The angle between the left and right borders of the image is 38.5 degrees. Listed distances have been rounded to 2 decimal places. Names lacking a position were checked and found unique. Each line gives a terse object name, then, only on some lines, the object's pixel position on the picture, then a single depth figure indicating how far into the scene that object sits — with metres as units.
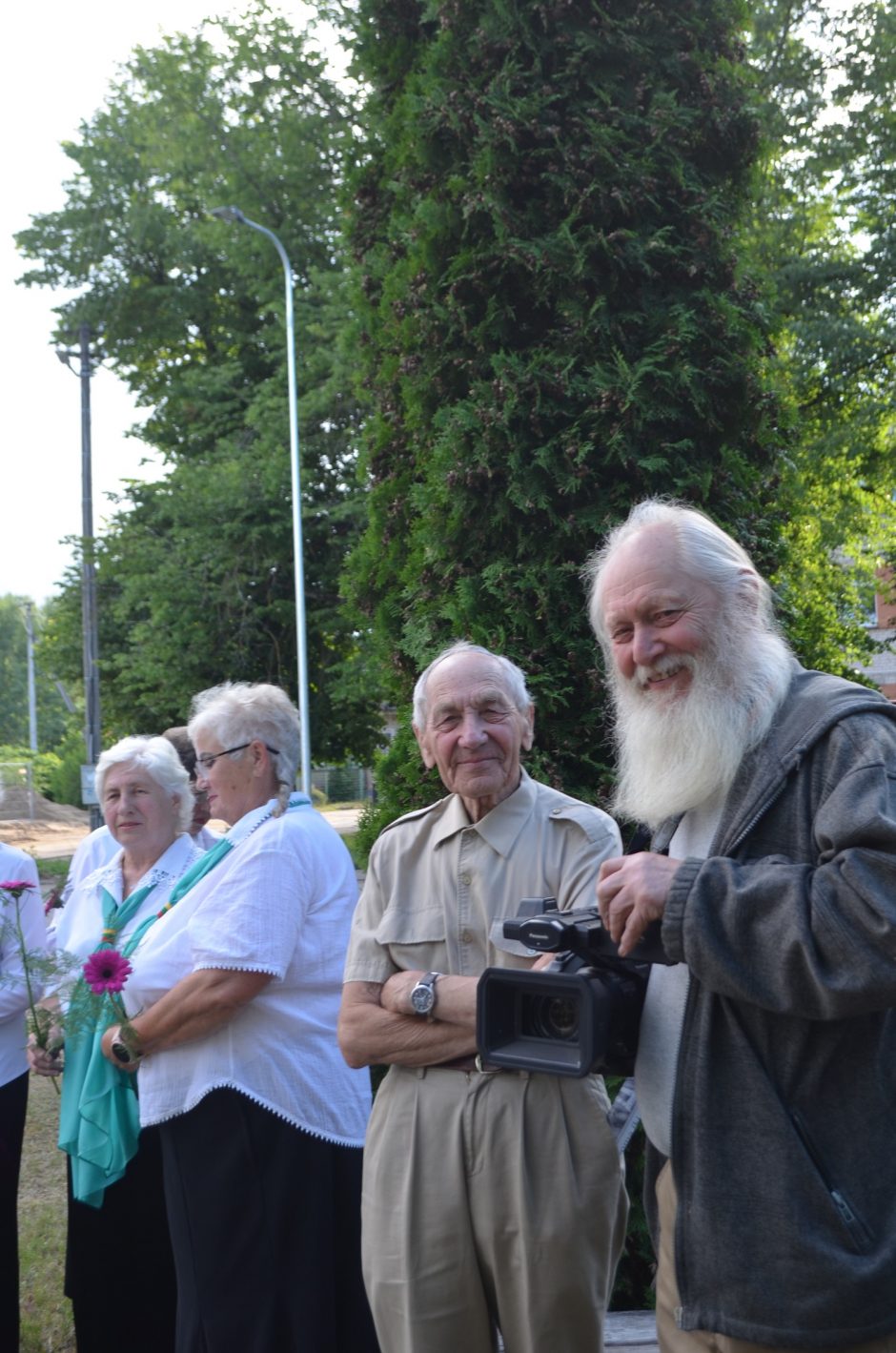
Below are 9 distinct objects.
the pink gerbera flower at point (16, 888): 3.96
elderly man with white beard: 1.75
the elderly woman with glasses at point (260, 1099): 3.18
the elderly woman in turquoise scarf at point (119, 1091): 3.65
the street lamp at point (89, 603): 23.97
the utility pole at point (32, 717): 65.81
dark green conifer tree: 4.51
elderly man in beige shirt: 2.54
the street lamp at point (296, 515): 20.58
